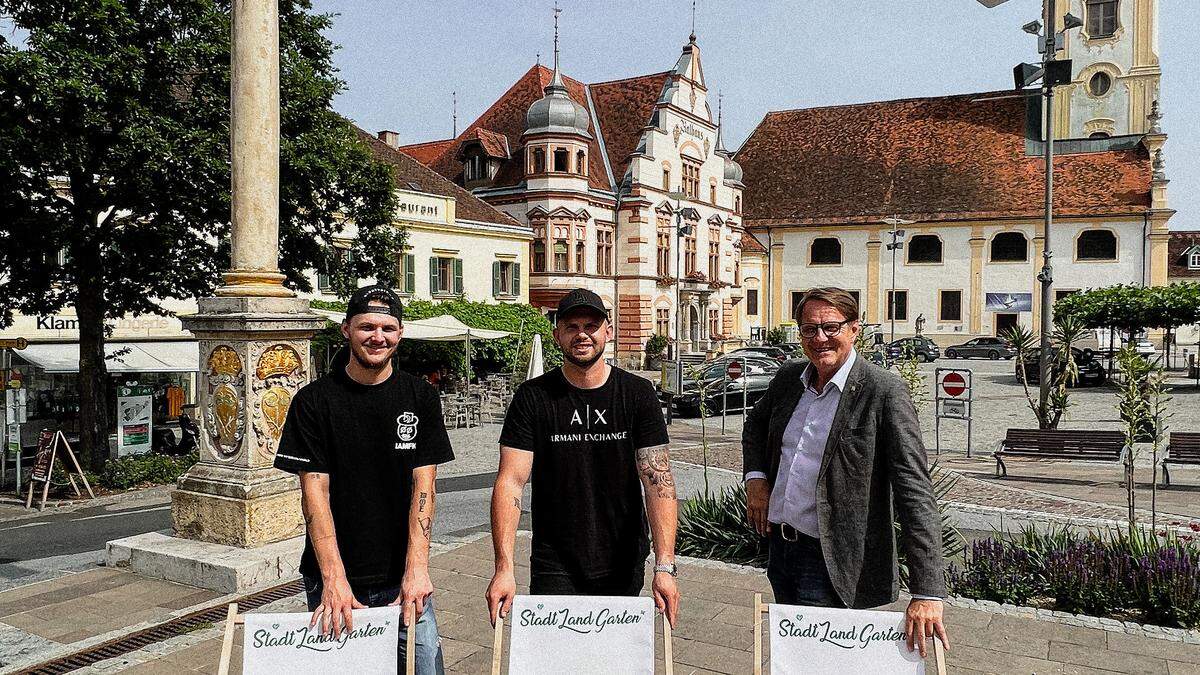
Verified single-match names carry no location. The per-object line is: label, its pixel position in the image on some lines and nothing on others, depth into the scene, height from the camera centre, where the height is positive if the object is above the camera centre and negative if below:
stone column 7.53 -0.19
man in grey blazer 3.57 -0.65
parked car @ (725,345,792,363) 30.94 -1.03
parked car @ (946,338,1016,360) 48.77 -1.38
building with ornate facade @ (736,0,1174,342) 52.84 +7.86
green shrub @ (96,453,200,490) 14.23 -2.38
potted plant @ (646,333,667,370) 42.97 -1.23
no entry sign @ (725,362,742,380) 19.86 -1.02
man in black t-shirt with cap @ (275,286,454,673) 3.73 -0.60
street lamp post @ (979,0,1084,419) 15.13 +4.08
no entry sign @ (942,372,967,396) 16.12 -1.07
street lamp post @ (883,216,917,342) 47.80 +5.12
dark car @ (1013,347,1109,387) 33.06 -1.70
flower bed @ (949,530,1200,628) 6.15 -1.78
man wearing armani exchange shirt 3.76 -0.63
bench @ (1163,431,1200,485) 12.37 -1.69
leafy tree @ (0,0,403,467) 12.45 +2.38
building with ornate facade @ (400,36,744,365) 40.22 +6.53
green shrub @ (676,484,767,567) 7.81 -1.83
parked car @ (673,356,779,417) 23.75 -1.75
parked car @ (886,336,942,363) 45.97 -1.31
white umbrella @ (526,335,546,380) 17.33 -0.72
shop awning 20.22 -0.82
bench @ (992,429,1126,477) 13.06 -1.74
